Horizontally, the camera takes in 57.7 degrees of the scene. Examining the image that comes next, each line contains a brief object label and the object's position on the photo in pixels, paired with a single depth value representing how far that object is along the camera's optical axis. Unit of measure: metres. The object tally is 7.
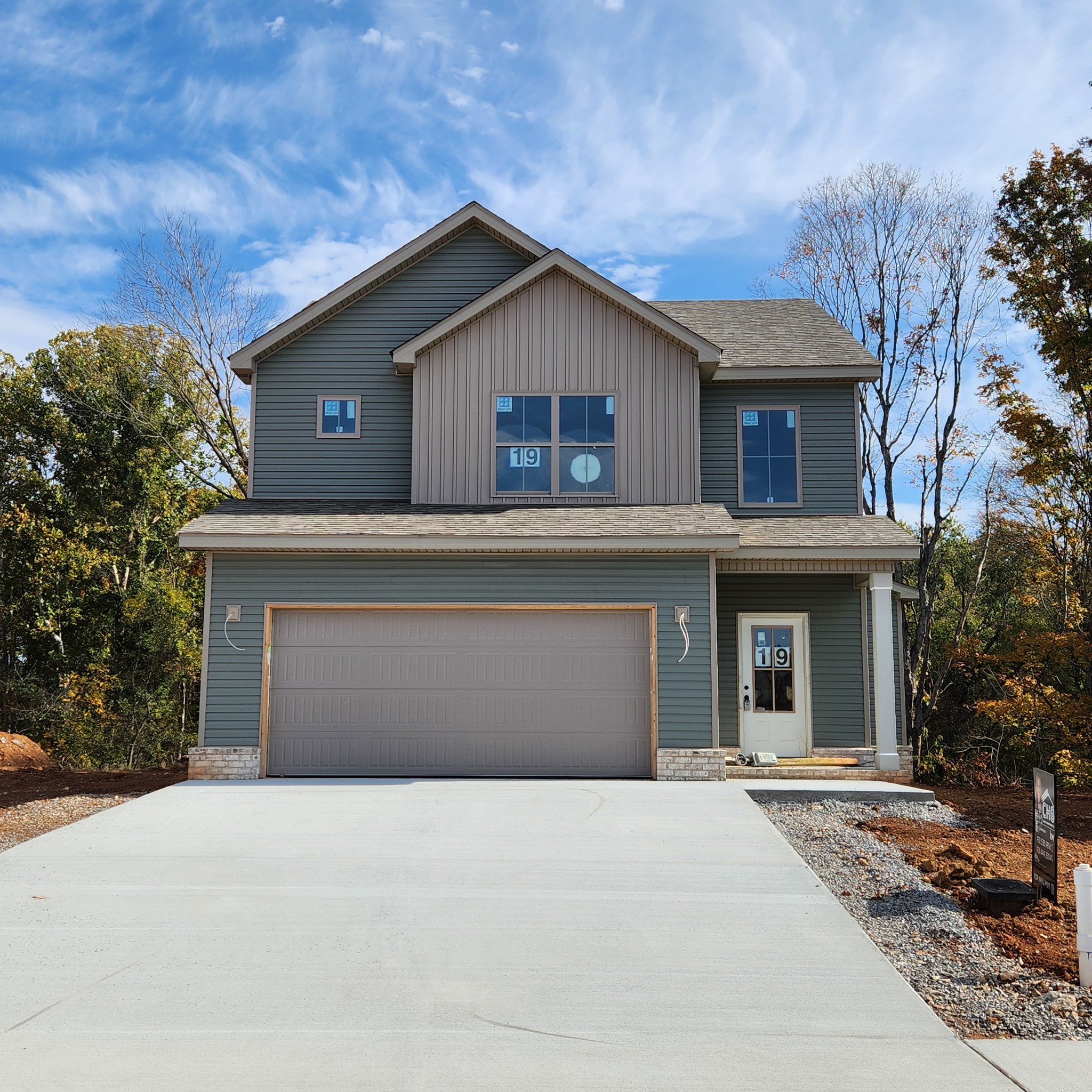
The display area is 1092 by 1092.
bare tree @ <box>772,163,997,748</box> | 20.22
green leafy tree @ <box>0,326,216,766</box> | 22.88
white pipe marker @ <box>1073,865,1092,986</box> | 5.84
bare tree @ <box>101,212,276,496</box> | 23.22
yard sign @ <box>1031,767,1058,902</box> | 7.05
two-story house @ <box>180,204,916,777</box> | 12.62
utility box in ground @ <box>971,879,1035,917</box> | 7.11
